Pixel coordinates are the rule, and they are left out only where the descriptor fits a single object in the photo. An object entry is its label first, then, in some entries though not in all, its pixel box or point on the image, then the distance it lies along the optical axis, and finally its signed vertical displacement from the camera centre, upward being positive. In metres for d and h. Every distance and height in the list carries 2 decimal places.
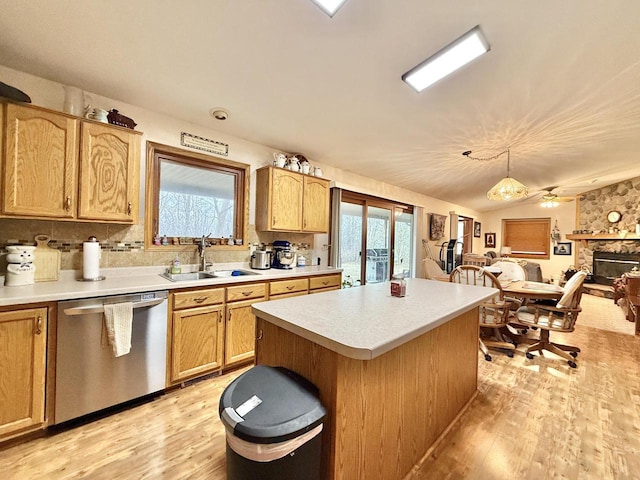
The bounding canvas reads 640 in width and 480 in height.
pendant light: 3.37 +0.68
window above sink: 2.47 +0.42
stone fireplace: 6.24 +0.38
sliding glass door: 4.15 +0.06
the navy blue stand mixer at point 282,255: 3.14 -0.18
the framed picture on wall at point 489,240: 8.79 +0.14
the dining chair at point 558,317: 2.61 -0.74
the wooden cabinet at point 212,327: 2.06 -0.73
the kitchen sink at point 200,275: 2.35 -0.34
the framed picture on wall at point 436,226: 6.00 +0.38
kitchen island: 1.03 -0.56
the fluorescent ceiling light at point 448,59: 1.69 +1.26
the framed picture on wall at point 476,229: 8.35 +0.47
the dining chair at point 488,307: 2.74 -0.63
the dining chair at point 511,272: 3.72 -0.37
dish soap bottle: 2.45 -0.26
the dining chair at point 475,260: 5.43 -0.32
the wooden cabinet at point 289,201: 2.97 +0.45
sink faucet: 2.66 -0.13
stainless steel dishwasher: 1.62 -0.80
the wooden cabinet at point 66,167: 1.67 +0.47
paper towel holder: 2.01 -0.32
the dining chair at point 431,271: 4.84 -0.50
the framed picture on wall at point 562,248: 7.43 -0.06
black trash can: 0.88 -0.62
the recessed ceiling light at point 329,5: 1.41 +1.24
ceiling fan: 4.93 +0.86
